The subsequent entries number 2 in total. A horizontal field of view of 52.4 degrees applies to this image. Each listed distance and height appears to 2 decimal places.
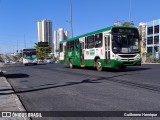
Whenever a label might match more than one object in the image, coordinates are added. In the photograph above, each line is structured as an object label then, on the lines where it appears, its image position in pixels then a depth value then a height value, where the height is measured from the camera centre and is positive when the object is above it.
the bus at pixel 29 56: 28.00 +0.34
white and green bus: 11.32 +0.75
